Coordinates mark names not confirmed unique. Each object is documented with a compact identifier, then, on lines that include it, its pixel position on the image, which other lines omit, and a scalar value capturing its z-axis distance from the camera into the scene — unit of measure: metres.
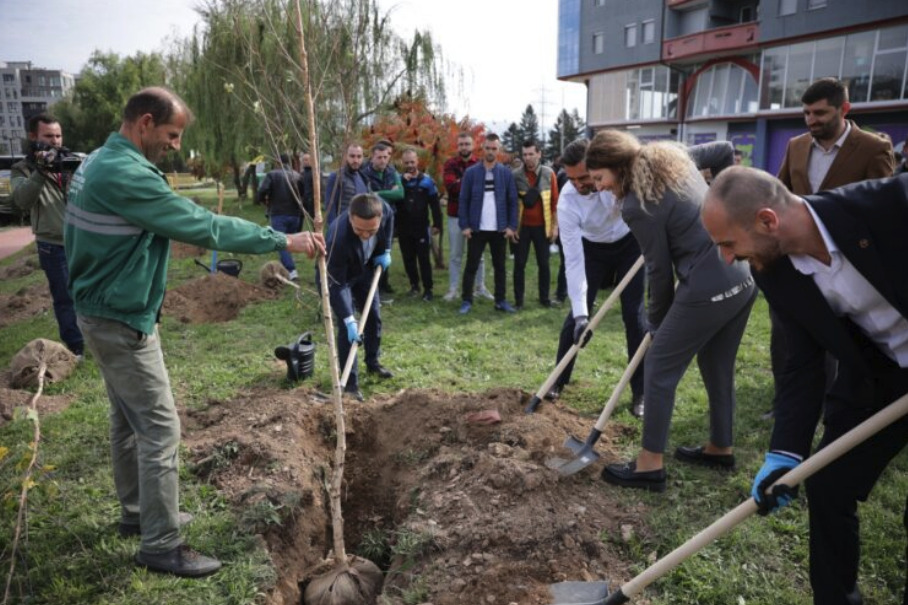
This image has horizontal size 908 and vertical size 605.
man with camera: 5.49
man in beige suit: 3.91
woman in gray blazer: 3.26
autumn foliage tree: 10.05
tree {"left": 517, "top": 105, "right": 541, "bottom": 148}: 53.36
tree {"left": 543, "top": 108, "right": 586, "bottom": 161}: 48.72
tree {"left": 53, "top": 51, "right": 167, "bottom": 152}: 39.44
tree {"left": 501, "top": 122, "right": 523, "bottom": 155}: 50.12
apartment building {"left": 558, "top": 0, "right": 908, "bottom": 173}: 20.50
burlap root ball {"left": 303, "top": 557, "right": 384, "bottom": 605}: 2.97
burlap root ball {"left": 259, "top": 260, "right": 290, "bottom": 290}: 9.23
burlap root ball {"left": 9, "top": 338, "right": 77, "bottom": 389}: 5.37
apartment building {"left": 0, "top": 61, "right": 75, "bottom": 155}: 100.31
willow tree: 3.07
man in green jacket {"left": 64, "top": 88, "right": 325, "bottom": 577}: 2.61
